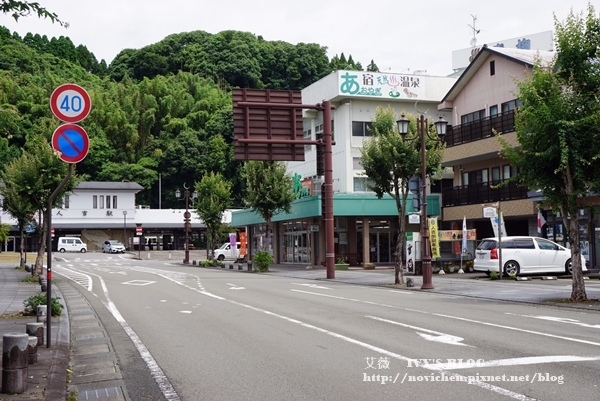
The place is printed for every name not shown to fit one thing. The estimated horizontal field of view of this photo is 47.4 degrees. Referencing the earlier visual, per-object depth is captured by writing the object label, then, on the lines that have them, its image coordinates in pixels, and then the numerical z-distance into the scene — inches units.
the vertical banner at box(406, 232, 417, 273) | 1319.5
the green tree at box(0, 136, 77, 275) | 1115.3
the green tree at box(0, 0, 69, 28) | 287.9
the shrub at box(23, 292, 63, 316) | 594.9
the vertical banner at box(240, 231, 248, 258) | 2107.5
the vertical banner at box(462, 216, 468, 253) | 1349.5
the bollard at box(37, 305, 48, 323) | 490.3
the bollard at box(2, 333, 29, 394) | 292.4
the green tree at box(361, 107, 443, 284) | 1083.9
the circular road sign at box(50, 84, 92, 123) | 403.2
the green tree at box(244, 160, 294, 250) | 1717.5
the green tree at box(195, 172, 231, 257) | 2117.9
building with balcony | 1455.5
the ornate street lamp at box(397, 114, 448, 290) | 952.3
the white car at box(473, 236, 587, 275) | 1124.5
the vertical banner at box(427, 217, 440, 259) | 1284.4
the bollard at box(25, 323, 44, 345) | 408.8
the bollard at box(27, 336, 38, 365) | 361.1
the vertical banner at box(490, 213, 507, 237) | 1017.2
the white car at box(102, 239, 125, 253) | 3036.4
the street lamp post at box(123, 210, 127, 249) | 3239.7
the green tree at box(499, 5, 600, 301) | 690.2
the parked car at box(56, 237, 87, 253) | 3134.8
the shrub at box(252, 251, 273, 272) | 1617.9
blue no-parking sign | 400.5
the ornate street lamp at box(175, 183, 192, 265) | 2212.1
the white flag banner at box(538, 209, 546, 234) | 1339.8
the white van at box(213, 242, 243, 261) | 2393.0
